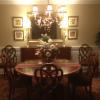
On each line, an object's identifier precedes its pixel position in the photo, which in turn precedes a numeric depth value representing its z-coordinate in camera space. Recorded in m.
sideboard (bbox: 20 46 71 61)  3.25
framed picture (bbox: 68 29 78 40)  3.40
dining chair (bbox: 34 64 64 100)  1.99
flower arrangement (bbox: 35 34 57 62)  2.38
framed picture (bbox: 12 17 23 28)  3.32
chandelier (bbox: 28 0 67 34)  3.26
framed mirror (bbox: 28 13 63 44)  3.32
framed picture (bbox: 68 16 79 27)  3.36
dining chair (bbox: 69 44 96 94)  2.24
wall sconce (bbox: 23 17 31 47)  3.32
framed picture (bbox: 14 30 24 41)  3.37
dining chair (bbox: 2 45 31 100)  2.21
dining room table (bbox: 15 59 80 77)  2.14
